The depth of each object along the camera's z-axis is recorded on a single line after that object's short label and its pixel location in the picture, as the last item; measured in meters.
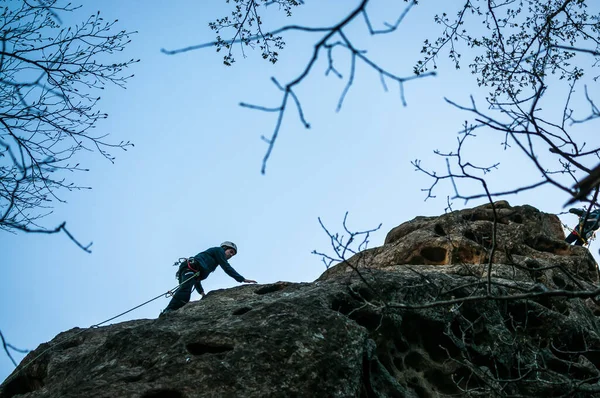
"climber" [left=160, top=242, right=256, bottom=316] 13.05
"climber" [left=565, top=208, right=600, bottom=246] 16.12
